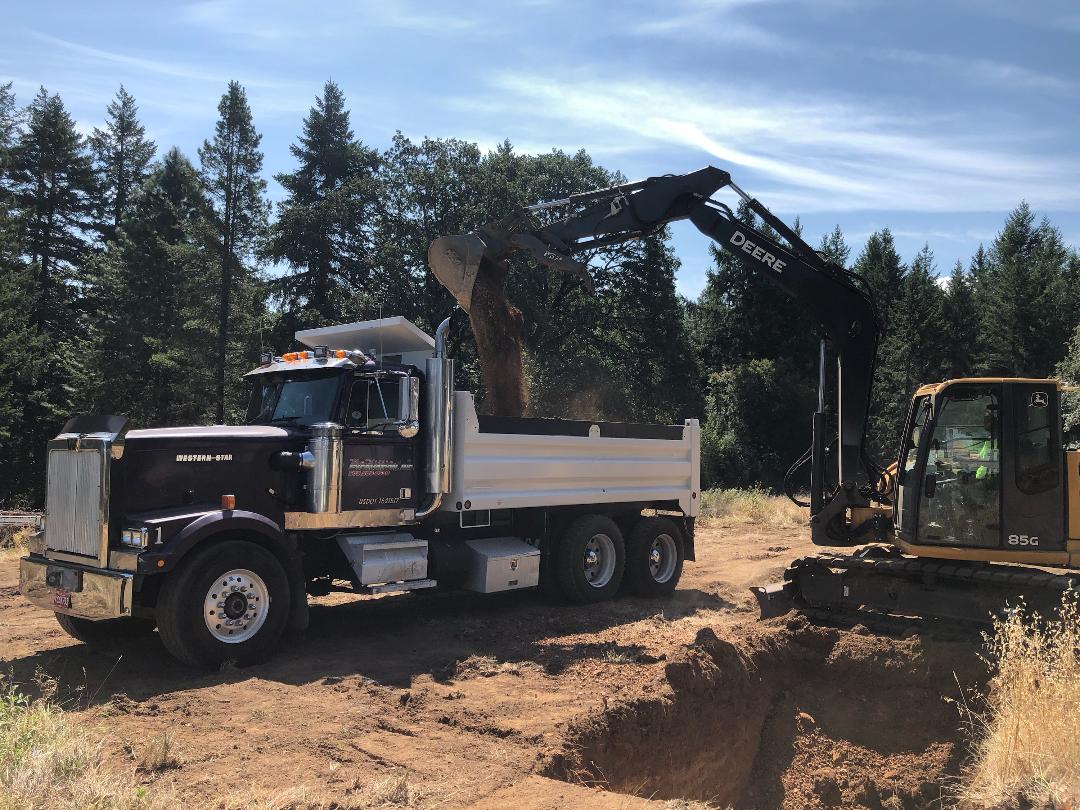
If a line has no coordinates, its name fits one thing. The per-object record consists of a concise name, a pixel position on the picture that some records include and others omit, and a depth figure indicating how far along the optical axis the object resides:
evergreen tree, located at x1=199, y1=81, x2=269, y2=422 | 31.16
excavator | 7.18
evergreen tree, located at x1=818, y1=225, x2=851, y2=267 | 43.16
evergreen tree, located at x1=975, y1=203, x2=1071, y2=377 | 37.22
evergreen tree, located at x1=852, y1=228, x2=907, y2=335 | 40.38
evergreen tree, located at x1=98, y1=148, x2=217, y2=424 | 30.97
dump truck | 6.70
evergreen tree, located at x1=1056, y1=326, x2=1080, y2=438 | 26.95
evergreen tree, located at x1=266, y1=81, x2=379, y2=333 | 35.22
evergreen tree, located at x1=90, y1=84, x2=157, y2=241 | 39.66
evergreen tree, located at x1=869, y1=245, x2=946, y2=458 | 35.41
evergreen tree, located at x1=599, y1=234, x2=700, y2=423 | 35.00
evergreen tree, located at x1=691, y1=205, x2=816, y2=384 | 37.62
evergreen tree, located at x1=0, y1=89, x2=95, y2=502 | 31.61
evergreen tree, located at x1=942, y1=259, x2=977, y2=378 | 37.25
